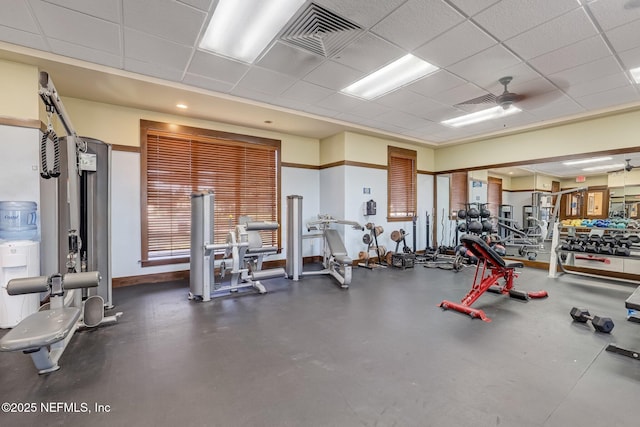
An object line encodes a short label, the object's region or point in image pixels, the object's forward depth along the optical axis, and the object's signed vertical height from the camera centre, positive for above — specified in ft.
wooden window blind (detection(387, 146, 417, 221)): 23.34 +2.28
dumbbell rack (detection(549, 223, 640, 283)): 16.57 -2.99
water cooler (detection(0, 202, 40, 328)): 9.52 -1.51
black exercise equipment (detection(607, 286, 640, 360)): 7.91 -4.01
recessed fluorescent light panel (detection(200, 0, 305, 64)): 8.34 +6.06
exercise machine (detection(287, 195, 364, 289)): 16.70 -2.24
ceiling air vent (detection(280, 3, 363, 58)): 8.55 +5.93
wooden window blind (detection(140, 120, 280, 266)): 16.28 +1.88
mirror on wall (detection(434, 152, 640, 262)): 20.72 +1.82
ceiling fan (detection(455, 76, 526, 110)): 12.06 +5.25
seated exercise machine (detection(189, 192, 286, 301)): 13.10 -2.22
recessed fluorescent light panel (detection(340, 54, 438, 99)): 11.65 +6.08
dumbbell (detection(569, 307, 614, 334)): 9.41 -3.82
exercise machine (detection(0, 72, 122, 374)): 6.66 -1.40
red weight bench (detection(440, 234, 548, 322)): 11.47 -3.19
